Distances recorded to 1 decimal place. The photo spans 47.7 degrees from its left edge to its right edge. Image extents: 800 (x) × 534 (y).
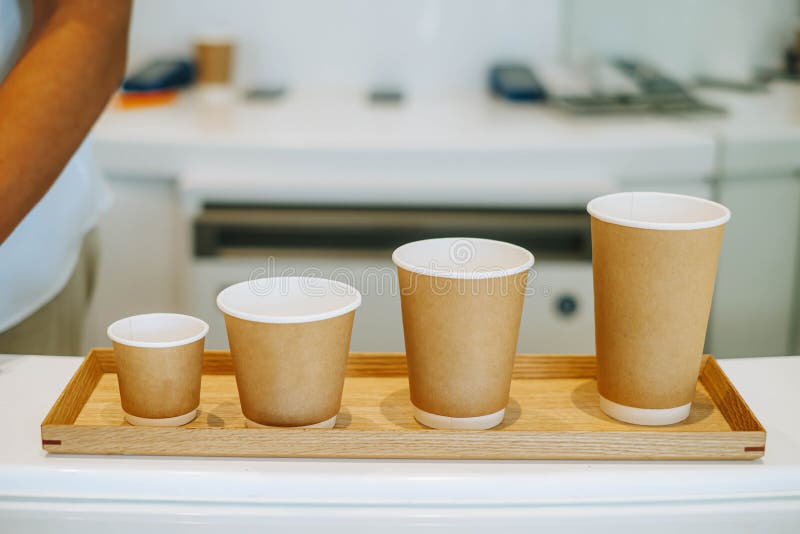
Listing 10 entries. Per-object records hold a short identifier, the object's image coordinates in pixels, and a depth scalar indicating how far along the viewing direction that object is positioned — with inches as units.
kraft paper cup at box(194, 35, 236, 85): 74.7
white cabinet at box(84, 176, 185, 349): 62.8
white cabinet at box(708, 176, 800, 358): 53.1
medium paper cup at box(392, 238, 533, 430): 21.2
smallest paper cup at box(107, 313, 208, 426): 22.3
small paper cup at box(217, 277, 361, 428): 21.0
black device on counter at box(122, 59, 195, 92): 69.8
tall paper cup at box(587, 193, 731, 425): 21.8
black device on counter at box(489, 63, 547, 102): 70.3
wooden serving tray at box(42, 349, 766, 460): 21.9
